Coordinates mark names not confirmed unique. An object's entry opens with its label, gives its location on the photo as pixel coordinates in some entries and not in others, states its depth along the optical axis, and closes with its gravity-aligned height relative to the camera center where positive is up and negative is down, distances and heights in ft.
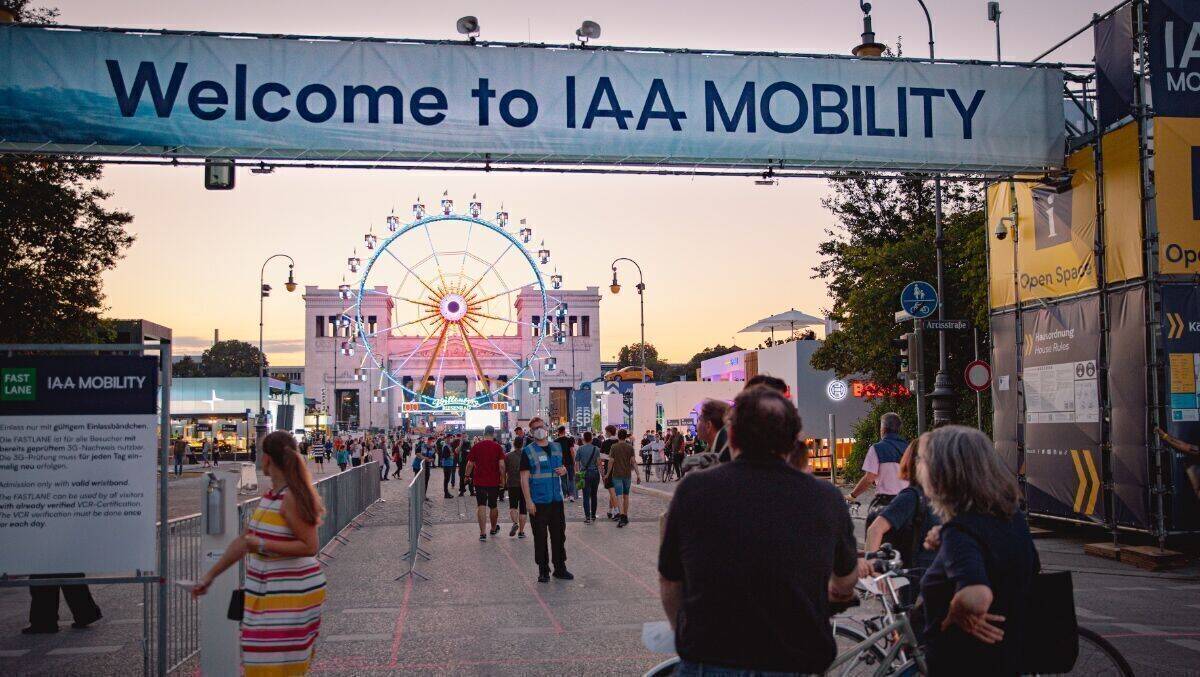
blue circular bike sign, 56.18 +4.90
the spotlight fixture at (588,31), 42.91 +14.74
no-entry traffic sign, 55.72 +0.83
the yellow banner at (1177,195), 44.88 +8.29
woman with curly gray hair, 13.39 -2.21
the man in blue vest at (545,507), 41.27 -4.43
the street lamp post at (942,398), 56.29 -0.35
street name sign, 55.16 +3.51
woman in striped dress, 16.93 -2.90
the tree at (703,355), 503.20 +19.19
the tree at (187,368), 498.89 +14.17
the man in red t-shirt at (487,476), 58.23 -4.49
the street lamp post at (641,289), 174.58 +17.54
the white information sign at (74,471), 23.27 -1.62
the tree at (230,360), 531.91 +19.25
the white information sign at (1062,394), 48.01 -0.14
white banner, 39.40 +11.63
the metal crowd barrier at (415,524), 44.55 -5.64
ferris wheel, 148.66 +15.55
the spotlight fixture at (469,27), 42.19 +14.72
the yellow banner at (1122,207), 45.11 +7.98
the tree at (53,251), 73.72 +11.00
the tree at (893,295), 81.82 +7.90
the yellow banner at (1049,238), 48.42 +7.49
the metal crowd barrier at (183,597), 26.78 -5.16
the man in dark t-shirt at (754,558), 10.75 -1.70
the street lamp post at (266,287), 172.35 +19.51
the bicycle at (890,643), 16.08 -3.93
